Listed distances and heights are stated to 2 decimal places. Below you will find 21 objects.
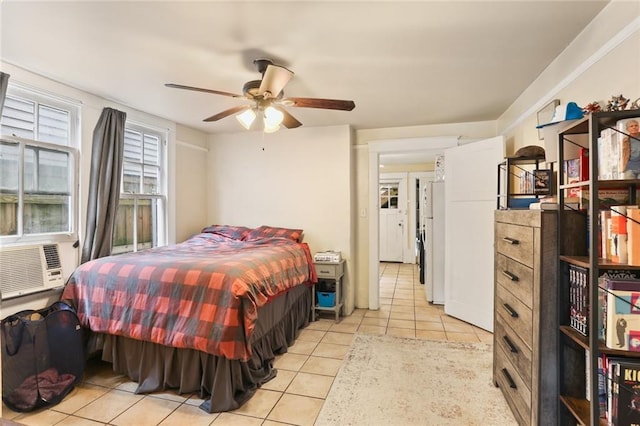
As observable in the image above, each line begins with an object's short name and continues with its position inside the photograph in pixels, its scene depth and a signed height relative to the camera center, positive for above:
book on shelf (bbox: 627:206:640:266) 1.26 -0.07
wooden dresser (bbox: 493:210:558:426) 1.59 -0.55
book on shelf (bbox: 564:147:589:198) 1.54 +0.23
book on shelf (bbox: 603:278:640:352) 1.27 -0.39
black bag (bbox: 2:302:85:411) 2.01 -0.95
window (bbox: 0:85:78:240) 2.42 +0.38
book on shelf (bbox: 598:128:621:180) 1.29 +0.25
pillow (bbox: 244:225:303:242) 3.85 -0.23
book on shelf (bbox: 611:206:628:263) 1.29 -0.07
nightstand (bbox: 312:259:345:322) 3.61 -0.69
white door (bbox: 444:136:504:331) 3.35 -0.14
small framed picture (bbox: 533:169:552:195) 2.12 +0.22
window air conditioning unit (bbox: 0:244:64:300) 2.26 -0.42
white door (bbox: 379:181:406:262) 7.47 -0.14
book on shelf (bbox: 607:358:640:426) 1.26 -0.70
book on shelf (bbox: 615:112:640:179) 1.26 +0.27
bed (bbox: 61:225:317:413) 2.10 -0.72
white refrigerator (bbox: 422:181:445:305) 4.26 -0.40
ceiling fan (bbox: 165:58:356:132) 2.09 +0.84
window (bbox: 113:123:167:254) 3.38 +0.23
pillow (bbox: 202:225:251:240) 3.94 -0.21
